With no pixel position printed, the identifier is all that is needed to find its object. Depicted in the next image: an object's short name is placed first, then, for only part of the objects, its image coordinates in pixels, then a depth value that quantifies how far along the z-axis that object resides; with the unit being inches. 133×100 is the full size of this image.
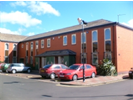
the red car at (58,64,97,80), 443.6
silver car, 743.7
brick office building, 611.3
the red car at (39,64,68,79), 499.1
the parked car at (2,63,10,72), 817.2
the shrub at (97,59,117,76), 562.9
